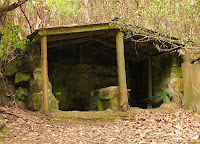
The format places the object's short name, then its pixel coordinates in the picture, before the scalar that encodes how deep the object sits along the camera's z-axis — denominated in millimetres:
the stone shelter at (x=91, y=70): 6895
